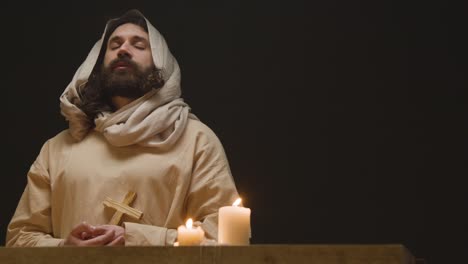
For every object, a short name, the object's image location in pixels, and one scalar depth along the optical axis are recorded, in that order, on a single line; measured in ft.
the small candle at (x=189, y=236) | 13.26
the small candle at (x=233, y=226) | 13.16
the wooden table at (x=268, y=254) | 12.05
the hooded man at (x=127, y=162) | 17.13
